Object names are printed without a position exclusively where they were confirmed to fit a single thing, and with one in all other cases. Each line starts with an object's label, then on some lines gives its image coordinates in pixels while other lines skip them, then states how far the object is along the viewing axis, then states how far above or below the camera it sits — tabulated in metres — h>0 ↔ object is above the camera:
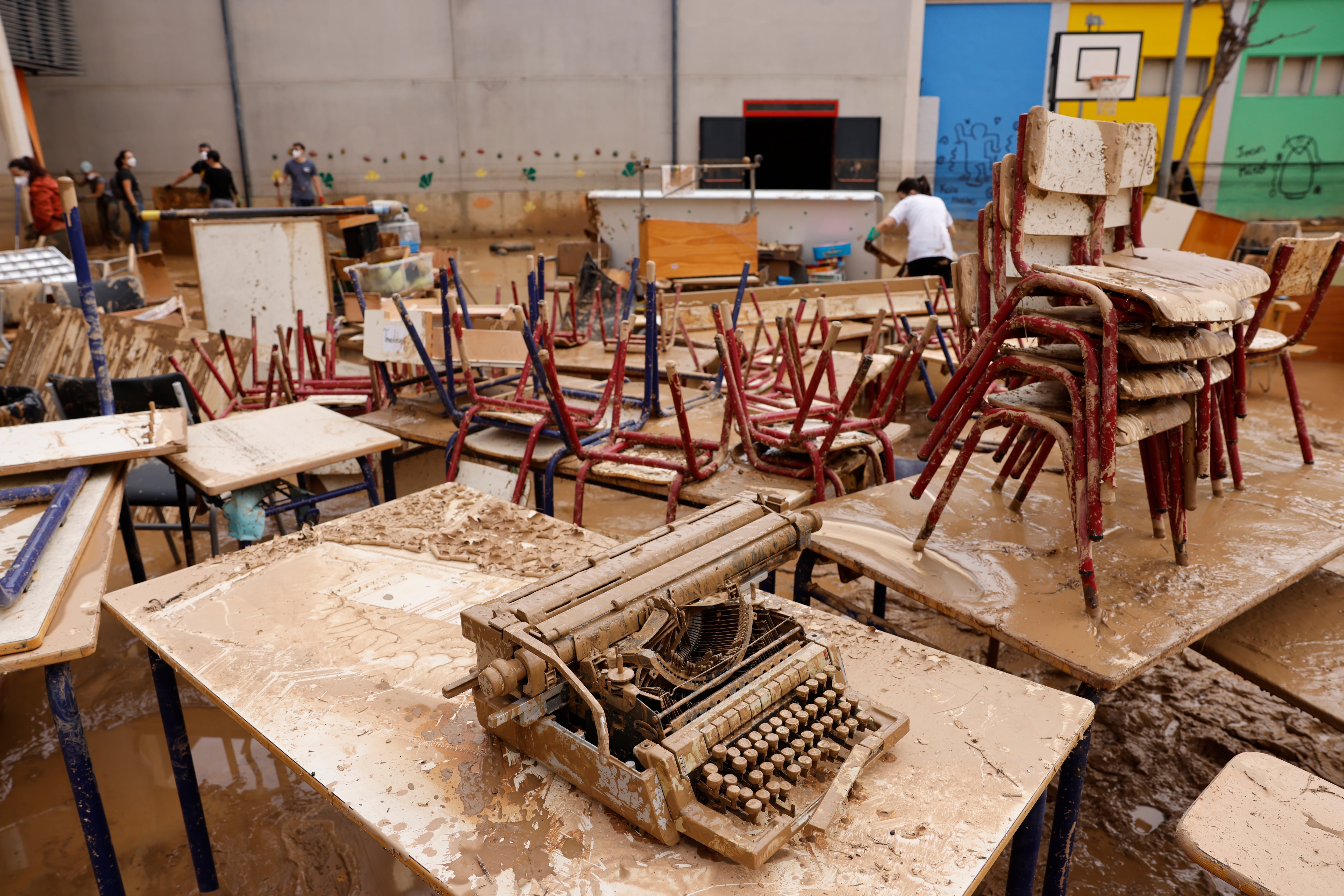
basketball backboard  12.84 +2.14
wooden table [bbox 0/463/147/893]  1.69 -0.86
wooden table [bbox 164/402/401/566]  2.79 -0.86
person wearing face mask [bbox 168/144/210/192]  12.20 +0.65
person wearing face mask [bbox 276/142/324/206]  12.84 +0.47
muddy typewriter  1.25 -0.81
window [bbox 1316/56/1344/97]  14.52 +2.00
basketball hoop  10.24 +1.45
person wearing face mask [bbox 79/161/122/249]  13.32 +0.08
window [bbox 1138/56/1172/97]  14.35 +2.04
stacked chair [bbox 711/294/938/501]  2.88 -0.83
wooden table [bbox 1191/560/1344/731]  2.11 -1.22
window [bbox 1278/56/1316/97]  14.49 +2.03
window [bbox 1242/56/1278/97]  14.49 +2.03
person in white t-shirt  7.14 -0.21
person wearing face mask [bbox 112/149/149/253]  12.16 +0.19
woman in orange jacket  8.98 +0.17
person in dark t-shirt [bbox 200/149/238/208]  12.13 +0.38
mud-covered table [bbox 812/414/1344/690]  1.93 -0.98
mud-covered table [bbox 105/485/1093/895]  1.26 -0.97
